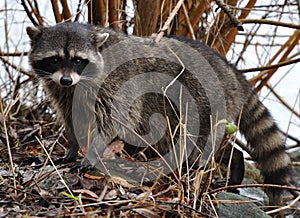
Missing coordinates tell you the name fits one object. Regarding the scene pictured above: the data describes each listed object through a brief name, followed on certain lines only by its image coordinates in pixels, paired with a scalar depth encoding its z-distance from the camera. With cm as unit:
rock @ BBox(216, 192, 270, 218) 724
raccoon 824
